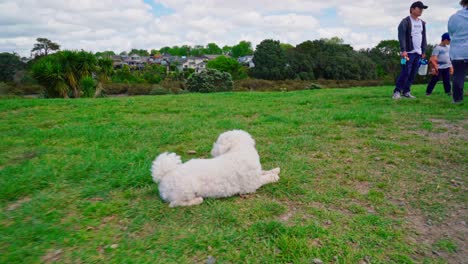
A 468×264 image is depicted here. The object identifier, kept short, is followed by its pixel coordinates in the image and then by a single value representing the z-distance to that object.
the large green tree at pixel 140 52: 139.69
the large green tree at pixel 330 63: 45.69
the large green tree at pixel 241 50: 130.38
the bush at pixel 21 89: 20.48
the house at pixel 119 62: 78.72
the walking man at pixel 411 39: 7.18
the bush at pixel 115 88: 23.91
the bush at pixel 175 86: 23.91
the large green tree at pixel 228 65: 57.51
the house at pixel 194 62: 98.69
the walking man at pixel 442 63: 8.03
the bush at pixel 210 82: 19.31
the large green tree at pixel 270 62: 48.09
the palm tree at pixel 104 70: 18.69
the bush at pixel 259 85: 24.08
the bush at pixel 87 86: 15.92
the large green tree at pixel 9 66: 37.46
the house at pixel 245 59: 85.06
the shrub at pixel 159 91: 19.69
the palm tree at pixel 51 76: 15.04
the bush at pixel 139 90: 22.73
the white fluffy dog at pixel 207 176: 2.52
